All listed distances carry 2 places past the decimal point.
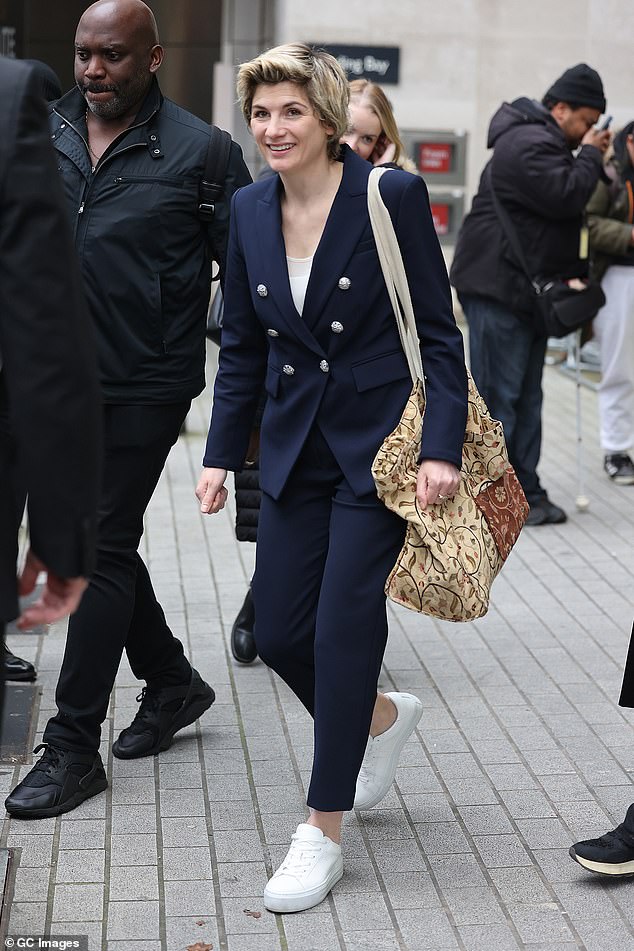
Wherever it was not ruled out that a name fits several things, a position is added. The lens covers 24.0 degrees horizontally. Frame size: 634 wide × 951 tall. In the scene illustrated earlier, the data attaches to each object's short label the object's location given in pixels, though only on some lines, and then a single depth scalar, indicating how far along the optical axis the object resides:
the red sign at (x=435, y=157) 13.47
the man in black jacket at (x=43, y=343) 2.47
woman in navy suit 3.62
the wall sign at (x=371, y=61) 13.11
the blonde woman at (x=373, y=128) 5.46
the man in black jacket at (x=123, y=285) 4.13
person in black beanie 7.45
